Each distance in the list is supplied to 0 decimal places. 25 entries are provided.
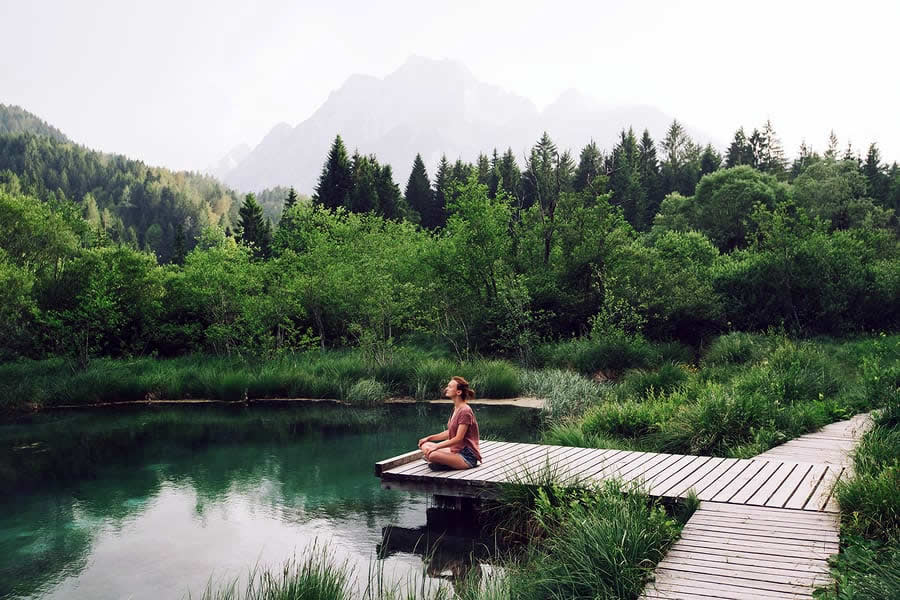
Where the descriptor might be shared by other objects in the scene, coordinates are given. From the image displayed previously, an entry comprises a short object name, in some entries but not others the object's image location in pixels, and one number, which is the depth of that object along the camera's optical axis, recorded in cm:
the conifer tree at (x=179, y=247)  4516
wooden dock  640
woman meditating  776
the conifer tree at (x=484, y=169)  5884
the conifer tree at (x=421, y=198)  5525
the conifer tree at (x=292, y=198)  4608
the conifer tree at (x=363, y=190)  4612
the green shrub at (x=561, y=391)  1355
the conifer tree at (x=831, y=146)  6894
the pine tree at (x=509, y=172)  5831
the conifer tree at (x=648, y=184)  5354
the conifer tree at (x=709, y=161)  5859
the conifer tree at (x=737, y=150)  6350
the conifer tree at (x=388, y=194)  4816
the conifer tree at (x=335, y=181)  4853
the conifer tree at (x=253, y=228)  4309
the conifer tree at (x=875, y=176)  5066
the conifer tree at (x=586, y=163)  5575
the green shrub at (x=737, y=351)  1576
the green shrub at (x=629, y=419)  970
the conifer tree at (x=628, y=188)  5331
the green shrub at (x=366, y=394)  1673
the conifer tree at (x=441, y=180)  5620
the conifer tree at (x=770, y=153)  6391
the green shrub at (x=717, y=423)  873
